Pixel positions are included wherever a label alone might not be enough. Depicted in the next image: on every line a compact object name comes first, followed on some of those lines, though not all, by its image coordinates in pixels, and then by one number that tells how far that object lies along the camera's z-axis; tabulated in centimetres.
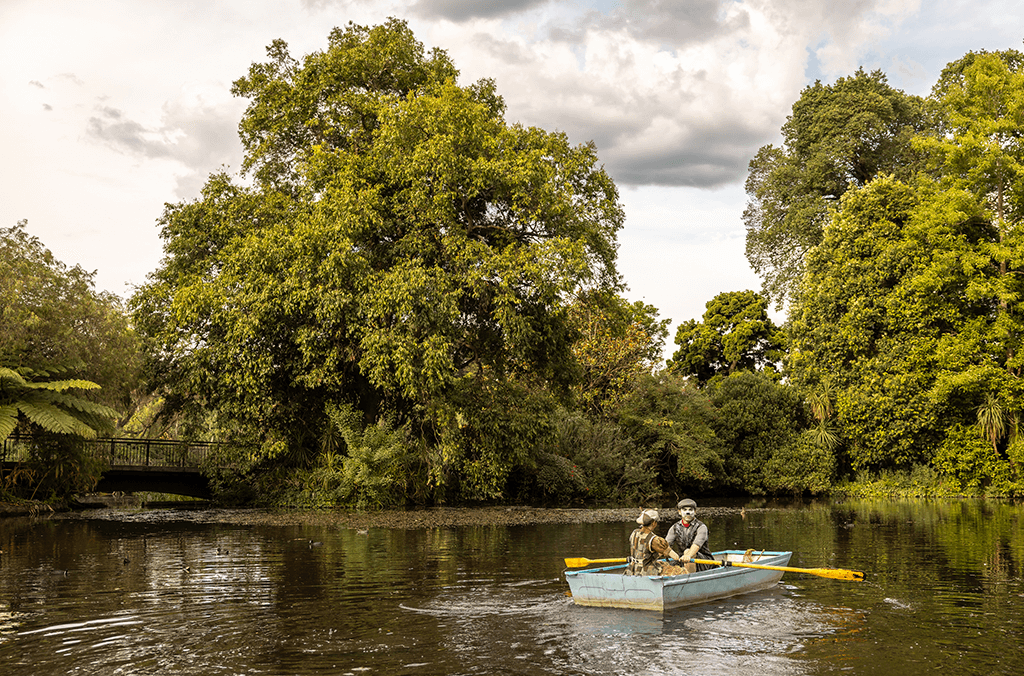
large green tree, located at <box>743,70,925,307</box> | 4659
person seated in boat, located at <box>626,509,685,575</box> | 1244
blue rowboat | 1125
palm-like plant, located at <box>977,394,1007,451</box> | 3494
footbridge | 2875
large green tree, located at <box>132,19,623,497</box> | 2584
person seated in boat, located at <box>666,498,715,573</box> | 1354
